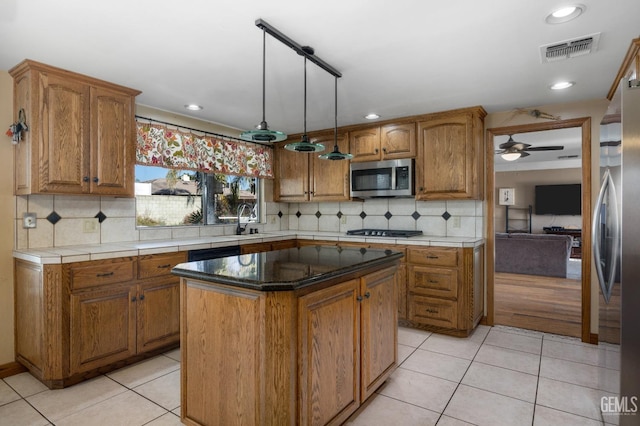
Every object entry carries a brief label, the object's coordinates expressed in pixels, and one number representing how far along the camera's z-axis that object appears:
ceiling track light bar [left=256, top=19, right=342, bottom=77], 1.96
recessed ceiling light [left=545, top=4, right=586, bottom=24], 1.79
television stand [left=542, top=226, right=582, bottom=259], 8.88
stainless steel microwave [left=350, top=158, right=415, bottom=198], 3.83
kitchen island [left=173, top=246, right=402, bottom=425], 1.55
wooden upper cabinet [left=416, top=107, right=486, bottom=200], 3.49
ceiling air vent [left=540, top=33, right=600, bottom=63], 2.11
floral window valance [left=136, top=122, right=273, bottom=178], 3.42
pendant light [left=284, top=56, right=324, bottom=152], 2.35
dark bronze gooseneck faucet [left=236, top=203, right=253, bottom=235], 4.23
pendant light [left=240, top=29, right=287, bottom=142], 2.04
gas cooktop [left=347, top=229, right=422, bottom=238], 3.96
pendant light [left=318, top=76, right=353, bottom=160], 2.75
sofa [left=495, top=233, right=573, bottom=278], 5.96
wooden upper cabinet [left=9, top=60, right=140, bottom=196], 2.48
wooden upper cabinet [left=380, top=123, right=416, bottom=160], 3.83
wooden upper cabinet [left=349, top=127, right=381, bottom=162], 4.09
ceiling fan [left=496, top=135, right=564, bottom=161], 5.11
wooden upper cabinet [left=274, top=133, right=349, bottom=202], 4.36
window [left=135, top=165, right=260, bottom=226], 3.55
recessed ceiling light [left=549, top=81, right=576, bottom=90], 2.82
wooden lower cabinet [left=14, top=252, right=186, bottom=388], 2.34
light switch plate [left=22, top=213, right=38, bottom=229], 2.68
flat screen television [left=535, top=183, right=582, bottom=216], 8.96
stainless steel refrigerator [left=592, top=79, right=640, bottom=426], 1.50
